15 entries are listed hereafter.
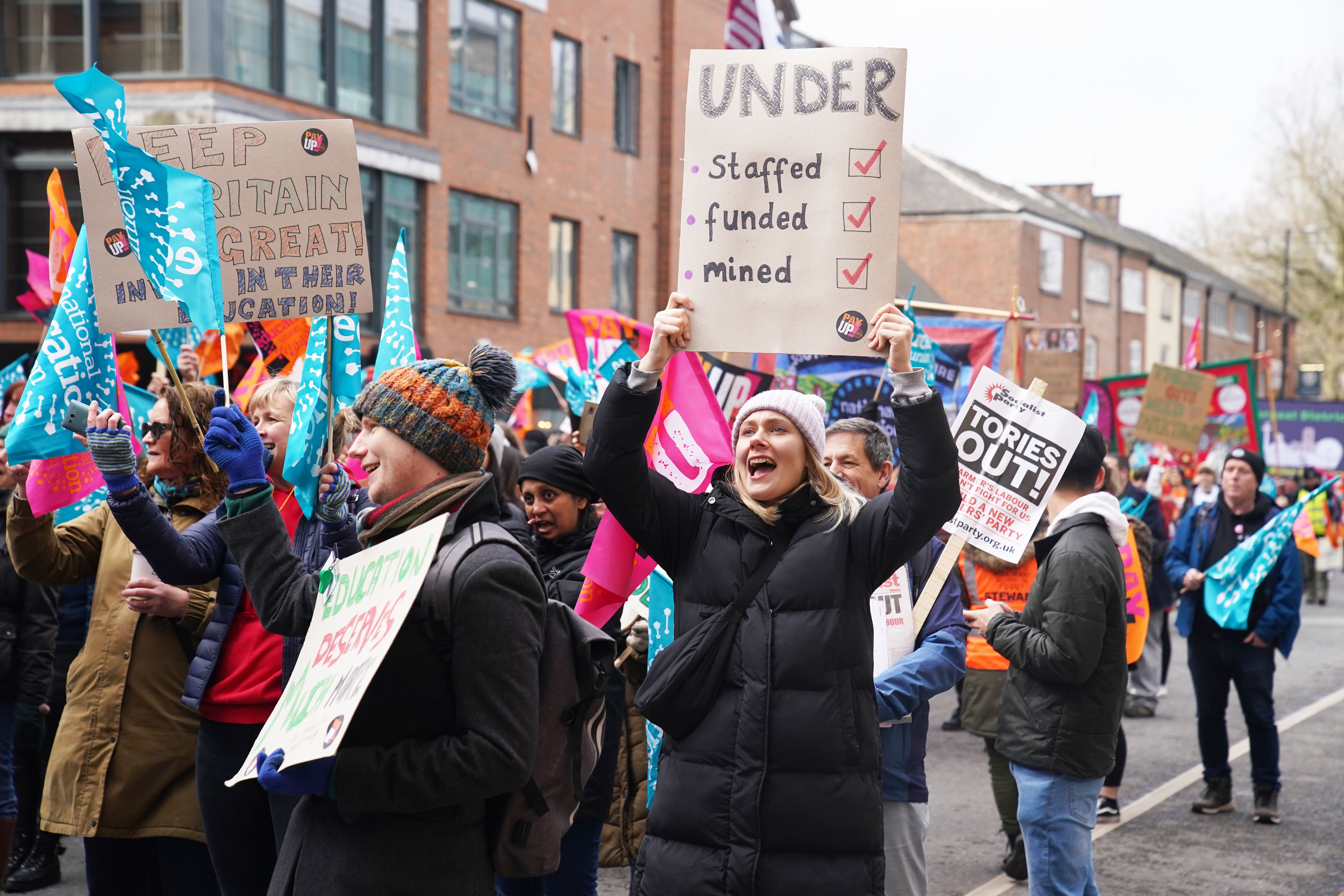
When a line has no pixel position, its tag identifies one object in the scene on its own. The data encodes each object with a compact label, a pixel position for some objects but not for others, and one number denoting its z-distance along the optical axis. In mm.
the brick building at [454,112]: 17906
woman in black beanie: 4449
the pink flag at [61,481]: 4164
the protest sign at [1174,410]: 11422
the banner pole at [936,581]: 4359
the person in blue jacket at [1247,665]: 7457
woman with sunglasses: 3992
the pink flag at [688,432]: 5031
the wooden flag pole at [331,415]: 3531
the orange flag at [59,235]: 5359
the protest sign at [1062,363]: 15852
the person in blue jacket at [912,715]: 4129
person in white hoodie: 4641
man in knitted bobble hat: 2562
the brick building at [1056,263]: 38594
